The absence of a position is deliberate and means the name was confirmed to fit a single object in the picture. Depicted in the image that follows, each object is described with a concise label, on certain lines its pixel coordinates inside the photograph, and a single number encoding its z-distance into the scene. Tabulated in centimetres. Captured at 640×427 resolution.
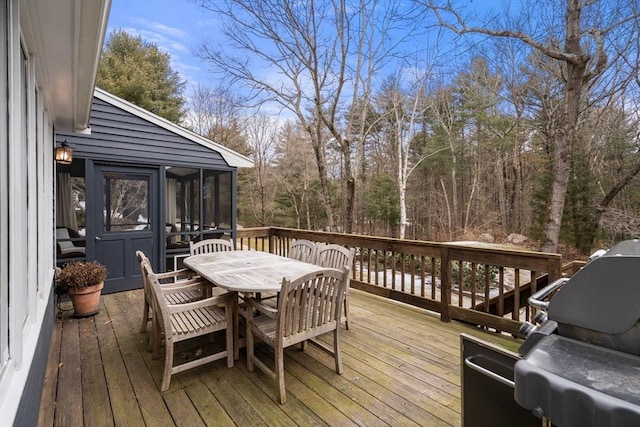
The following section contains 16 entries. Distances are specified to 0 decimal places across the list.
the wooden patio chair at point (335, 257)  334
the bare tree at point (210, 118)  1426
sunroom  452
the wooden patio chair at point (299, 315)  214
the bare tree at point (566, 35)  655
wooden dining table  249
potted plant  351
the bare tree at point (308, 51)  764
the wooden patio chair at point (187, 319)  220
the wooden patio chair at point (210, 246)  429
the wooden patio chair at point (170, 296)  283
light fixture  379
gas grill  74
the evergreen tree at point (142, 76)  1198
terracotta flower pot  359
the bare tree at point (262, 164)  1526
